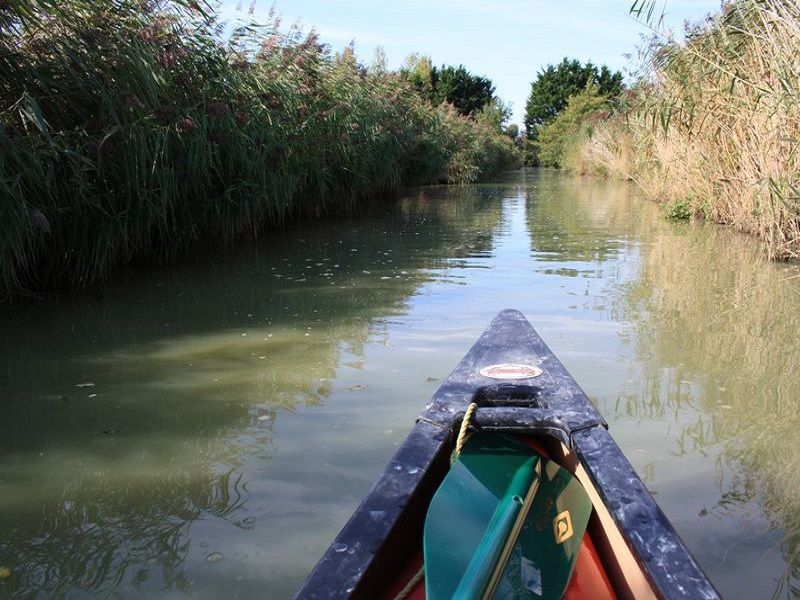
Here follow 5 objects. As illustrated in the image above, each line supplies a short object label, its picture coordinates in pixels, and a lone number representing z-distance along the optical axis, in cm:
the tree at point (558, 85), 6488
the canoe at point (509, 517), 151
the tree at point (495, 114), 4267
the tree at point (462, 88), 5806
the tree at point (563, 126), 4825
